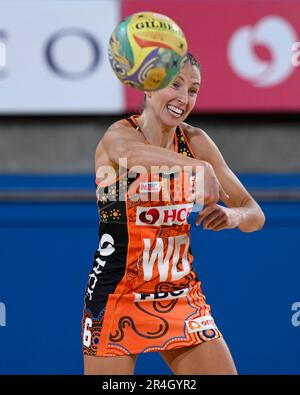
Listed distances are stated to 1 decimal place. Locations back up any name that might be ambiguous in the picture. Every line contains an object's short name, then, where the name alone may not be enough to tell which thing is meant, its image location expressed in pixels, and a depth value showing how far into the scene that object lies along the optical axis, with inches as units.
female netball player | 182.7
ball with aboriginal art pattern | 169.3
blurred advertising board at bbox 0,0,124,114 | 292.0
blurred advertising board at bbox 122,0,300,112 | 294.0
